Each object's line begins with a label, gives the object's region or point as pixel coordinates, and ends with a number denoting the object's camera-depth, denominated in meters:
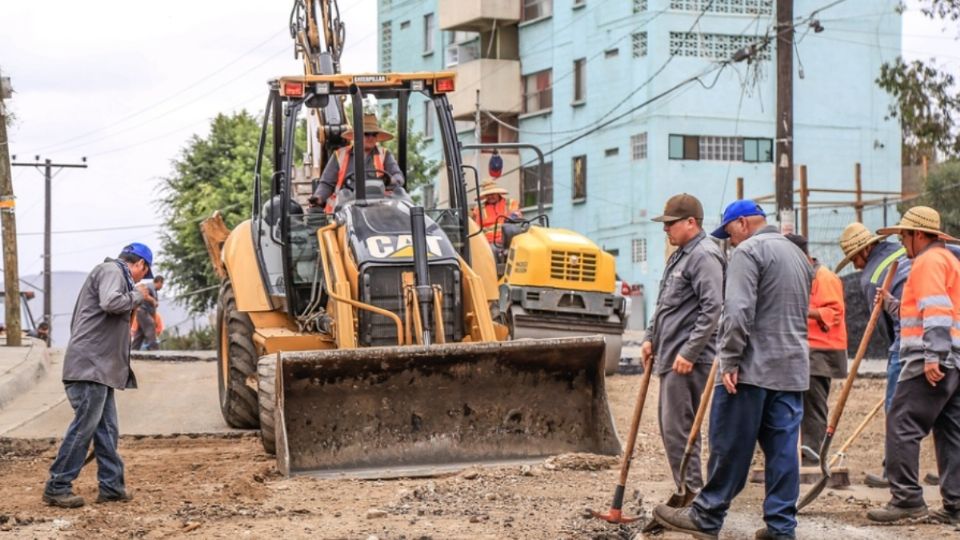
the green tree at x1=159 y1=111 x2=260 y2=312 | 46.56
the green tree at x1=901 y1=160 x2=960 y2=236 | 34.59
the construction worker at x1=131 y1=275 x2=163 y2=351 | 28.00
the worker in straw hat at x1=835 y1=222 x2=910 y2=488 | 11.33
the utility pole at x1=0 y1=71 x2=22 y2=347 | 27.81
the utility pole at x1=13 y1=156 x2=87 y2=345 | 55.03
